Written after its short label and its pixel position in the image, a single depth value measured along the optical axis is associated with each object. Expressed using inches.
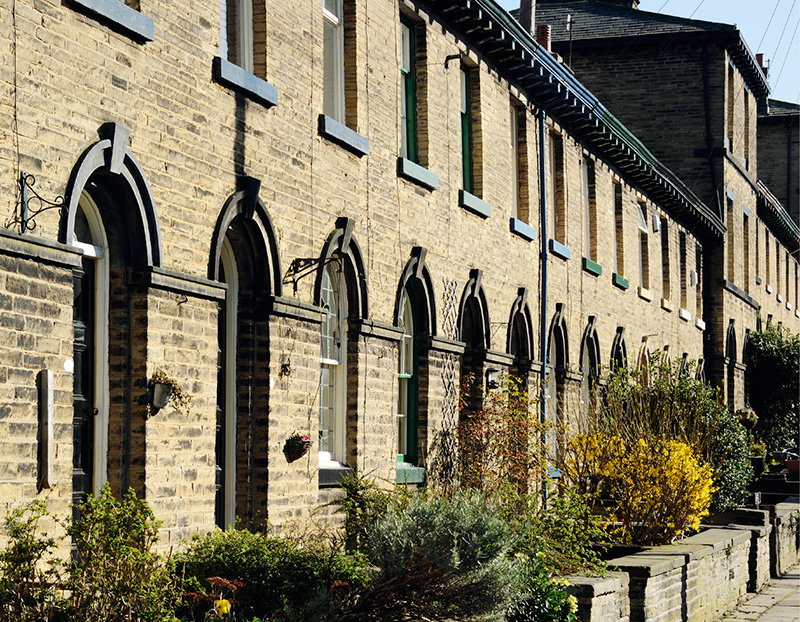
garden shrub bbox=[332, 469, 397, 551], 415.2
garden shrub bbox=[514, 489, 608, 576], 425.7
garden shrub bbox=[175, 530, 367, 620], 342.3
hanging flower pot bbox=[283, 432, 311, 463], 458.6
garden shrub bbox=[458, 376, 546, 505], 629.9
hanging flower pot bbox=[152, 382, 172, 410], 371.2
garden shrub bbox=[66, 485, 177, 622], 280.7
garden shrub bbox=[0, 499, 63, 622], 273.1
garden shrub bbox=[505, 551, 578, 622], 376.5
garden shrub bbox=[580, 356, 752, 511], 646.5
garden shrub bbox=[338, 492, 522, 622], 306.0
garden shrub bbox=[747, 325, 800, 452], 1466.5
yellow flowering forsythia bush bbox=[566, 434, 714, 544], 594.5
